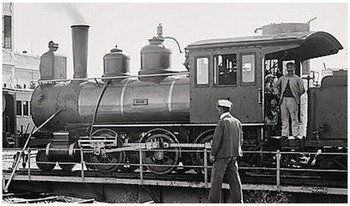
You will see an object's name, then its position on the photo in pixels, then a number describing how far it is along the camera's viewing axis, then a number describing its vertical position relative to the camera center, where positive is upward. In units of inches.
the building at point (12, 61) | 1563.7 +104.7
